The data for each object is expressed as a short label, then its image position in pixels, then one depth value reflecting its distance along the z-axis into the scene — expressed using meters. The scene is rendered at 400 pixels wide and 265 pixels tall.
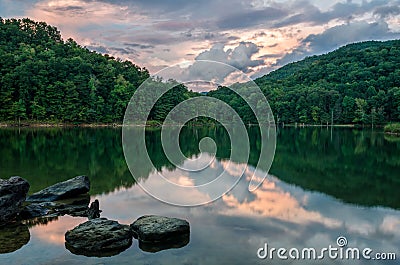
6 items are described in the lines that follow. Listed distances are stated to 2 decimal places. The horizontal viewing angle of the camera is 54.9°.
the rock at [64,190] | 12.13
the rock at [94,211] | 10.55
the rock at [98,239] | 8.12
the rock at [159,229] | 8.76
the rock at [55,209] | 10.41
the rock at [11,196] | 9.78
